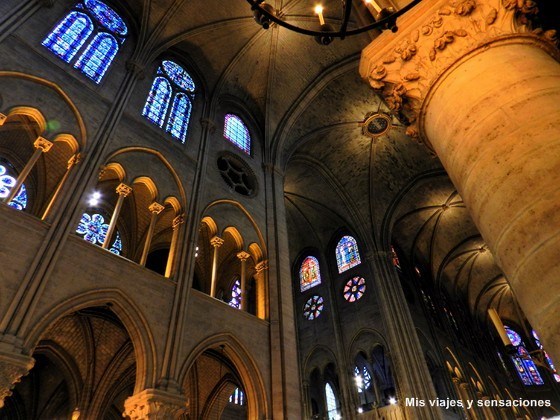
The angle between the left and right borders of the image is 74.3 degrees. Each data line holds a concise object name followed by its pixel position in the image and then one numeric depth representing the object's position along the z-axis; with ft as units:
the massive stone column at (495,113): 7.45
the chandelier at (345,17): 13.33
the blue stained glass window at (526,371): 84.99
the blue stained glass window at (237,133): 43.16
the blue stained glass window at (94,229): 36.32
